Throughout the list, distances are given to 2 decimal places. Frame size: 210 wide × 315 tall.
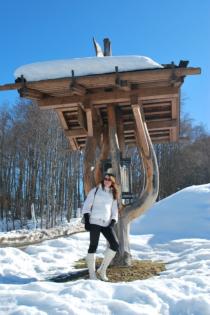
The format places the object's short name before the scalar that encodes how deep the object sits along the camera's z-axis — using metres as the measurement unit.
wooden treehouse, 7.57
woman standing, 6.84
